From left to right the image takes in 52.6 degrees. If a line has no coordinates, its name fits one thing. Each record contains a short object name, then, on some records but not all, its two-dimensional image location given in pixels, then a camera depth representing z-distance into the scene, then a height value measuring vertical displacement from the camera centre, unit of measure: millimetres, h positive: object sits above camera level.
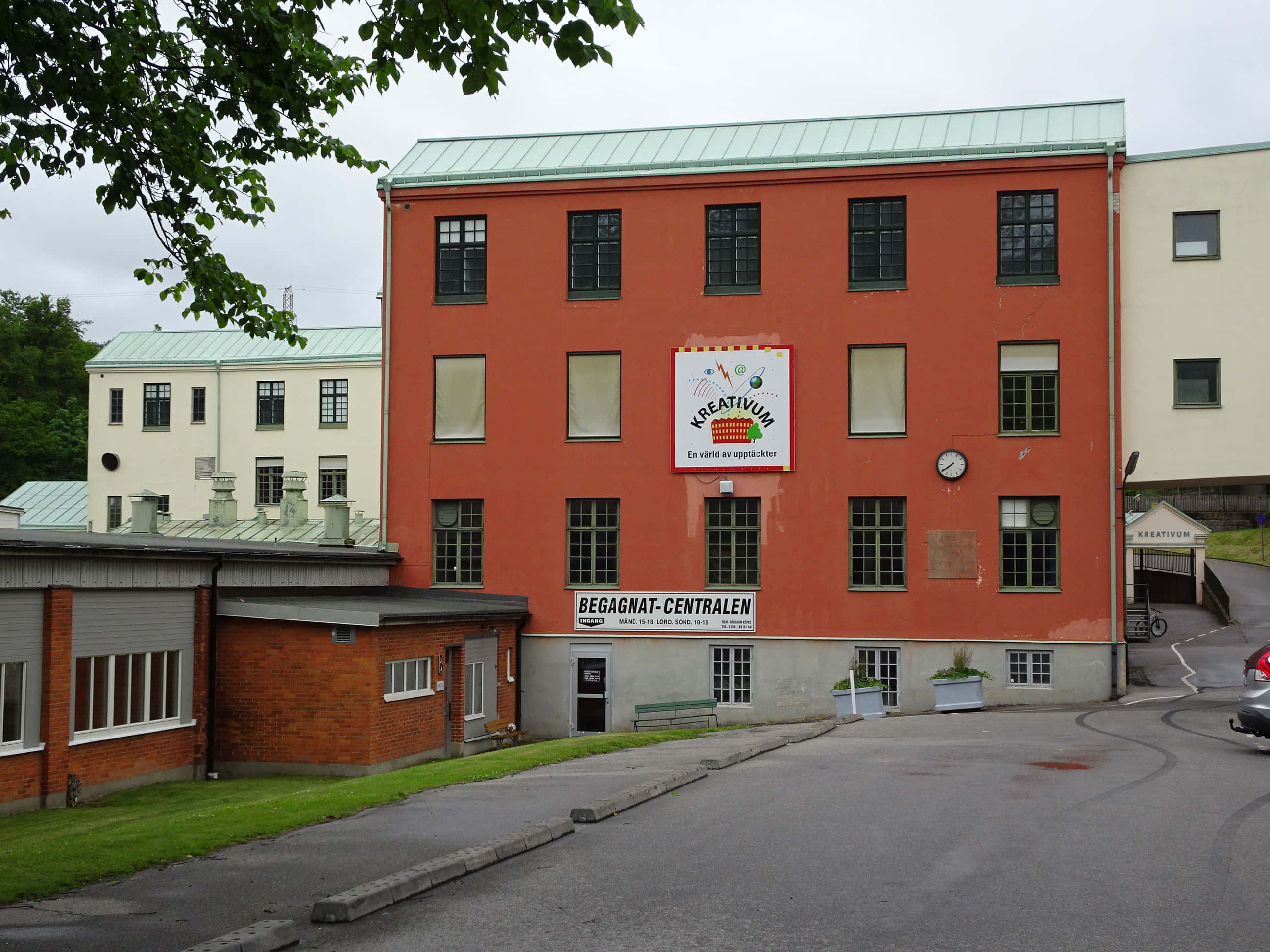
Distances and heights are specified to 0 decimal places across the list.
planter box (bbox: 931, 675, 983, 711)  27469 -3832
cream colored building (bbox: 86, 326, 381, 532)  58719 +4233
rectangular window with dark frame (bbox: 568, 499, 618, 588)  31109 -737
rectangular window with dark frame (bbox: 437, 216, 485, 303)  32156 +6351
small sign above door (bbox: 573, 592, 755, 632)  30172 -2307
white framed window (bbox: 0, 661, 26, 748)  18625 -2776
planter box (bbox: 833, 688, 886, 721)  27109 -3964
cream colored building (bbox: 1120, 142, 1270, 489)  28312 +4476
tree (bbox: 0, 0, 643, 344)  9781 +3711
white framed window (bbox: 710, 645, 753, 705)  30047 -3721
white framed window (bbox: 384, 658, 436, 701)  23905 -3185
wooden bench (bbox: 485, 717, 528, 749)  28219 -4848
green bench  28781 -4588
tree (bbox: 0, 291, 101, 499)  72438 +6948
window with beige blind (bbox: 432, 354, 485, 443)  32000 +2813
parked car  16359 -2345
